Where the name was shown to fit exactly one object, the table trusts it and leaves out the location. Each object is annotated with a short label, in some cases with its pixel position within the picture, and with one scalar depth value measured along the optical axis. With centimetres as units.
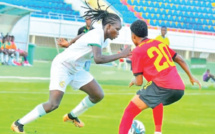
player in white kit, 1169
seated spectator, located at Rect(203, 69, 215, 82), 3224
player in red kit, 1045
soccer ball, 1111
